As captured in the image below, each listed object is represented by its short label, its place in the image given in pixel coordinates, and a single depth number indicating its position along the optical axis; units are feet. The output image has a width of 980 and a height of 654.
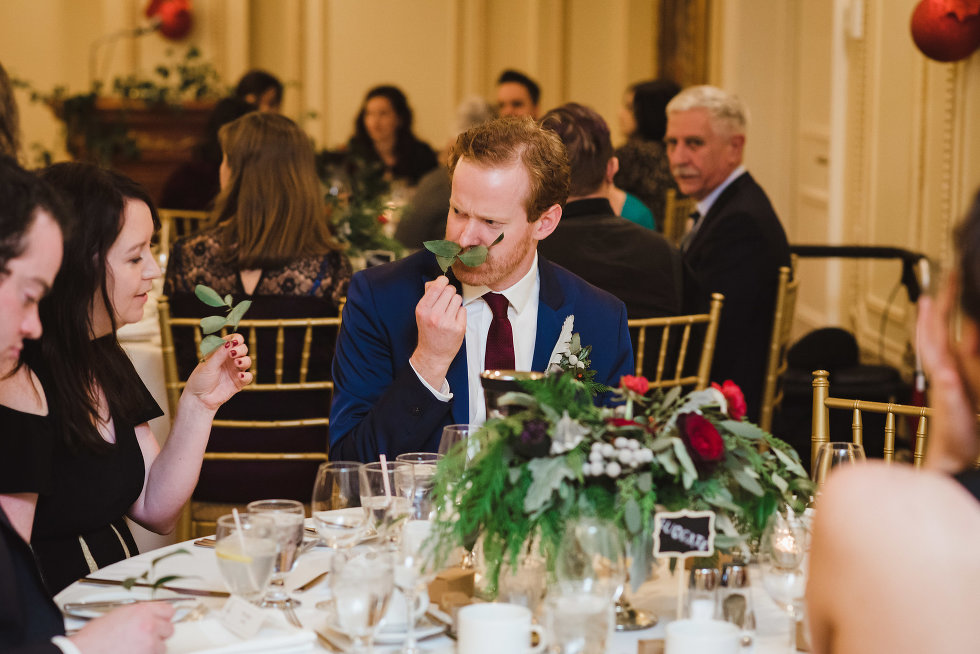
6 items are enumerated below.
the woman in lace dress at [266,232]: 10.54
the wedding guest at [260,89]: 20.18
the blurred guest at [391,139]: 22.47
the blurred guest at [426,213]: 15.67
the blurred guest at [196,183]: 17.42
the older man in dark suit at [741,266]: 12.22
